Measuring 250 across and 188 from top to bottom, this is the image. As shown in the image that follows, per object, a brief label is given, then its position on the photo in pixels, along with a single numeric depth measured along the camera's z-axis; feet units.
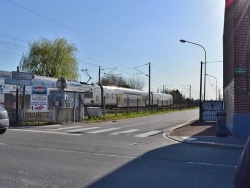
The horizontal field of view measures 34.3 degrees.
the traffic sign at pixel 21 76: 81.20
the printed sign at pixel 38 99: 85.46
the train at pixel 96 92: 111.38
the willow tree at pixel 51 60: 205.57
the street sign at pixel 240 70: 61.21
